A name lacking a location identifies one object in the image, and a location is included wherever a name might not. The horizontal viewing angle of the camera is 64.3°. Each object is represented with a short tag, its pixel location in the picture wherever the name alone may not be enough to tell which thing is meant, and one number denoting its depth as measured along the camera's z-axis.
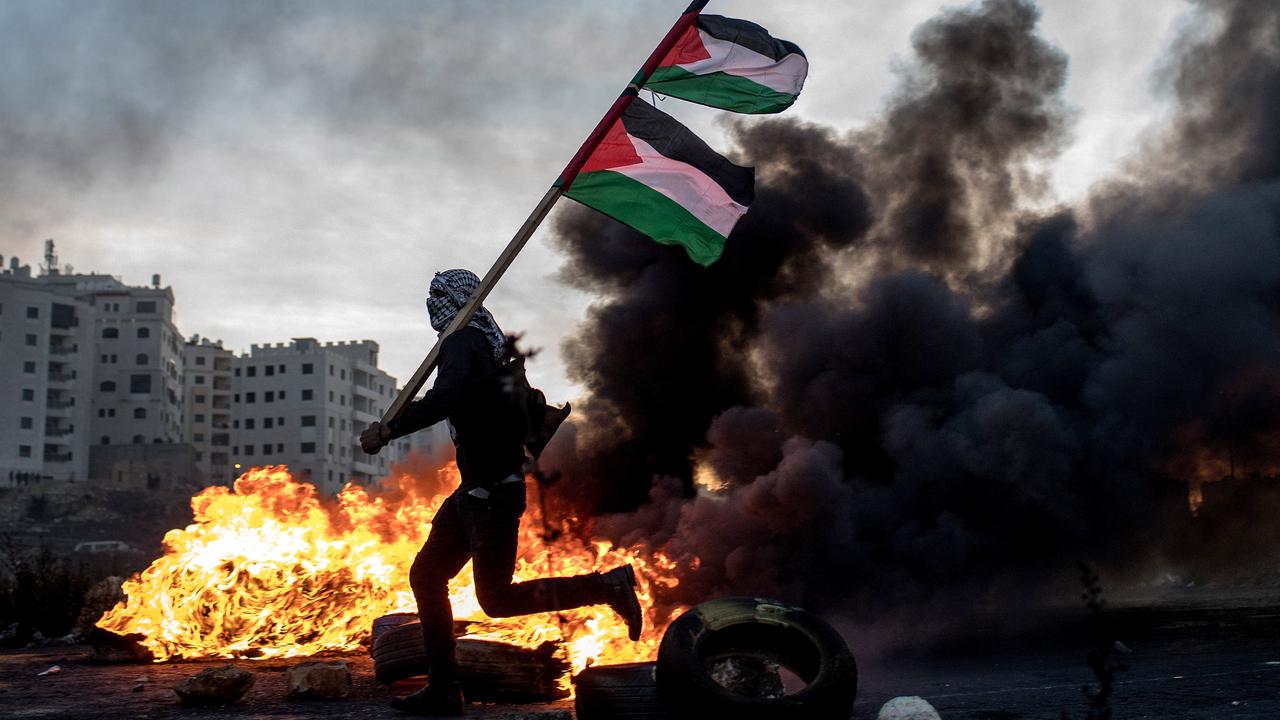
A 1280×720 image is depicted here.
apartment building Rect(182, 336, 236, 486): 89.75
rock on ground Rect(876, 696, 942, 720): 5.02
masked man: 5.03
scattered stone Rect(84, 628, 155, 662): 8.48
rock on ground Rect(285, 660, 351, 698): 6.28
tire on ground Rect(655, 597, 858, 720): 4.11
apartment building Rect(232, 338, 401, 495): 82.25
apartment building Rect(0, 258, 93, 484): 67.50
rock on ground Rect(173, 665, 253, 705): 5.92
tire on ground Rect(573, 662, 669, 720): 4.81
